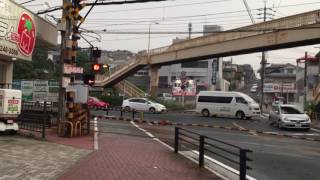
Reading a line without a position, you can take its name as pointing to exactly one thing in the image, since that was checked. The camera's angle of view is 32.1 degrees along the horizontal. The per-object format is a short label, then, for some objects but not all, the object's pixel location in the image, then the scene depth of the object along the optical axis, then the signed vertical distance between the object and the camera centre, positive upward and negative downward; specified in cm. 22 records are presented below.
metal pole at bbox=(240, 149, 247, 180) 1134 -112
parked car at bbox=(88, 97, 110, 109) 5959 +26
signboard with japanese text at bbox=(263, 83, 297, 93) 10436 +436
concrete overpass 4572 +674
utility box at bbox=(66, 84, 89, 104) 2331 +59
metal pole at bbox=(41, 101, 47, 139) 2016 -79
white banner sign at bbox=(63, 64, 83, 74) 2286 +147
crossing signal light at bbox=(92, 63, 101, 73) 2409 +164
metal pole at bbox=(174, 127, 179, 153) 1792 -110
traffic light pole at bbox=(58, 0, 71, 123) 2295 +239
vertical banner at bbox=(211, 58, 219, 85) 9059 +643
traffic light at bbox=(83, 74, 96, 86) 2383 +113
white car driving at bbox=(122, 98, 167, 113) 5725 +14
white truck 2064 -21
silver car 3800 -55
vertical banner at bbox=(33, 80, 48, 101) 3497 +90
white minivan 4966 +36
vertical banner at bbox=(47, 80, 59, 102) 3422 +90
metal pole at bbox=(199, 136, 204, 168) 1473 -117
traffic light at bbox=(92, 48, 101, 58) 2506 +237
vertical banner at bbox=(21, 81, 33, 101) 3550 +82
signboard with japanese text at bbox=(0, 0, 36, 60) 2134 +296
